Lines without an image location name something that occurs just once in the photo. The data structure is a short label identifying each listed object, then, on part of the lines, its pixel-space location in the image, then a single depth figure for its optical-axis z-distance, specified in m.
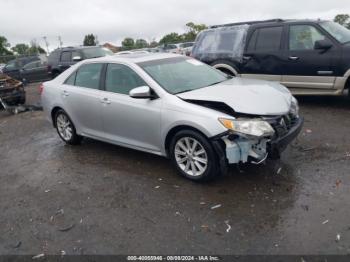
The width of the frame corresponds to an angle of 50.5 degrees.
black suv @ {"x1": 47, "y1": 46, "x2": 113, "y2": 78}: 14.27
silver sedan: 4.32
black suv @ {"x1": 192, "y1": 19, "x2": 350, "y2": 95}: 7.30
